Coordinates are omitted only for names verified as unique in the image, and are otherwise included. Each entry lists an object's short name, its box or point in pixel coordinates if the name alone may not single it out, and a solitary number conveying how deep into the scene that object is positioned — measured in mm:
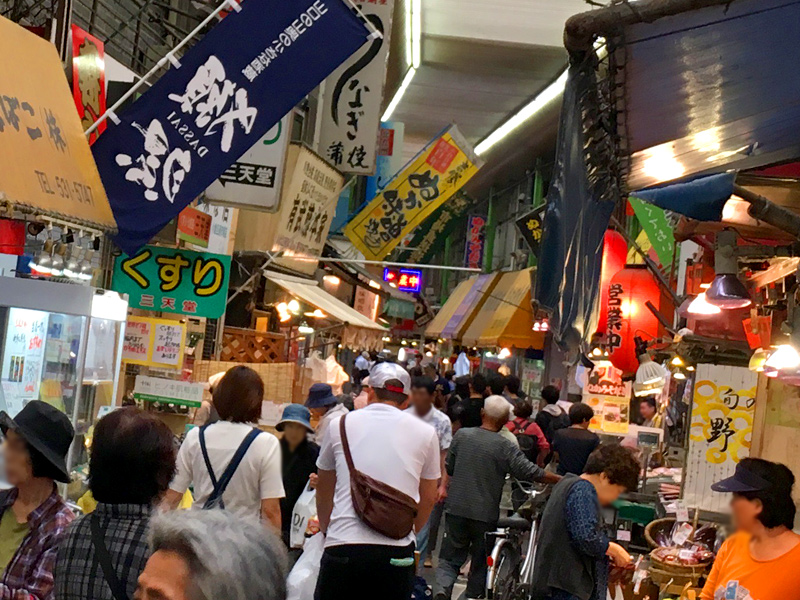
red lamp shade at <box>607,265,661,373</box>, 16875
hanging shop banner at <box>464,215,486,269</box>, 41125
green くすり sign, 10312
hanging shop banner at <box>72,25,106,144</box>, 9062
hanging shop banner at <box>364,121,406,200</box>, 27109
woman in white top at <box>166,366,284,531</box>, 5523
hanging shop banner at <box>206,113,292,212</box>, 12375
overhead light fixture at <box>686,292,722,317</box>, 8470
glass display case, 7281
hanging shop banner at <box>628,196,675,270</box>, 17703
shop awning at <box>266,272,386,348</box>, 17500
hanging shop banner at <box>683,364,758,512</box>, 8812
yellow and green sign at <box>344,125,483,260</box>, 20484
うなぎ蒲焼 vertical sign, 16500
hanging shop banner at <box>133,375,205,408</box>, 10617
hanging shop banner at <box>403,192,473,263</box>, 28344
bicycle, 9422
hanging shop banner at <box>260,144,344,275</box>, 16172
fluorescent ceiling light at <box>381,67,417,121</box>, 27244
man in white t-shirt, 5855
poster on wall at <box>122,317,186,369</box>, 10680
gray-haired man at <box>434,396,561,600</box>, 9773
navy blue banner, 8031
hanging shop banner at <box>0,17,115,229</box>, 6590
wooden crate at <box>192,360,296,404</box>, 14531
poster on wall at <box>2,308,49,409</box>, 7266
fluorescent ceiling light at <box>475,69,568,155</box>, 26709
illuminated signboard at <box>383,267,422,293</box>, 37219
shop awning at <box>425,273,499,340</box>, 33844
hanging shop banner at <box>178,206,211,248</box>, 11936
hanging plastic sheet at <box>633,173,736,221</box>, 5043
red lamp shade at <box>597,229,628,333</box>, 18156
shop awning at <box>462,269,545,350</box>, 28281
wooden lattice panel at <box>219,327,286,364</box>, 16391
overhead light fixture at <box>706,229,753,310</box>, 7094
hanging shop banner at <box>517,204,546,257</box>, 23942
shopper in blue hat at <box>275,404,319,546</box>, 7270
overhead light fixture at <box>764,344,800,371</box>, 6090
